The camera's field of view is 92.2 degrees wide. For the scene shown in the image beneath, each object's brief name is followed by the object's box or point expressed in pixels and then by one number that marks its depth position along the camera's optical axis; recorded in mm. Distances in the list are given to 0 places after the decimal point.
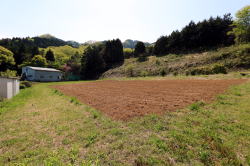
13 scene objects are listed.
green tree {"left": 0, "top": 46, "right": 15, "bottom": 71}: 32037
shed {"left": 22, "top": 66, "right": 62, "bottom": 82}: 33250
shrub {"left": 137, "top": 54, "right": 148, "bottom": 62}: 41000
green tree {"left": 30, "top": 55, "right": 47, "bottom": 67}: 40469
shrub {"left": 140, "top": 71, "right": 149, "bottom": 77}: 30134
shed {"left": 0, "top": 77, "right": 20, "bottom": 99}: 8398
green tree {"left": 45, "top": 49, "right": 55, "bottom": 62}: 48662
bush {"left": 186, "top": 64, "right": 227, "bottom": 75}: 20906
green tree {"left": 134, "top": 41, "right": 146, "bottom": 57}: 48938
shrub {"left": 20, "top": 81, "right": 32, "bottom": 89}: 18719
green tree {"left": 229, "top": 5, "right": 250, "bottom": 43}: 29594
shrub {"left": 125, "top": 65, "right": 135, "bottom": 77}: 32912
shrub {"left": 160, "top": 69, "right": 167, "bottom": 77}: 26538
